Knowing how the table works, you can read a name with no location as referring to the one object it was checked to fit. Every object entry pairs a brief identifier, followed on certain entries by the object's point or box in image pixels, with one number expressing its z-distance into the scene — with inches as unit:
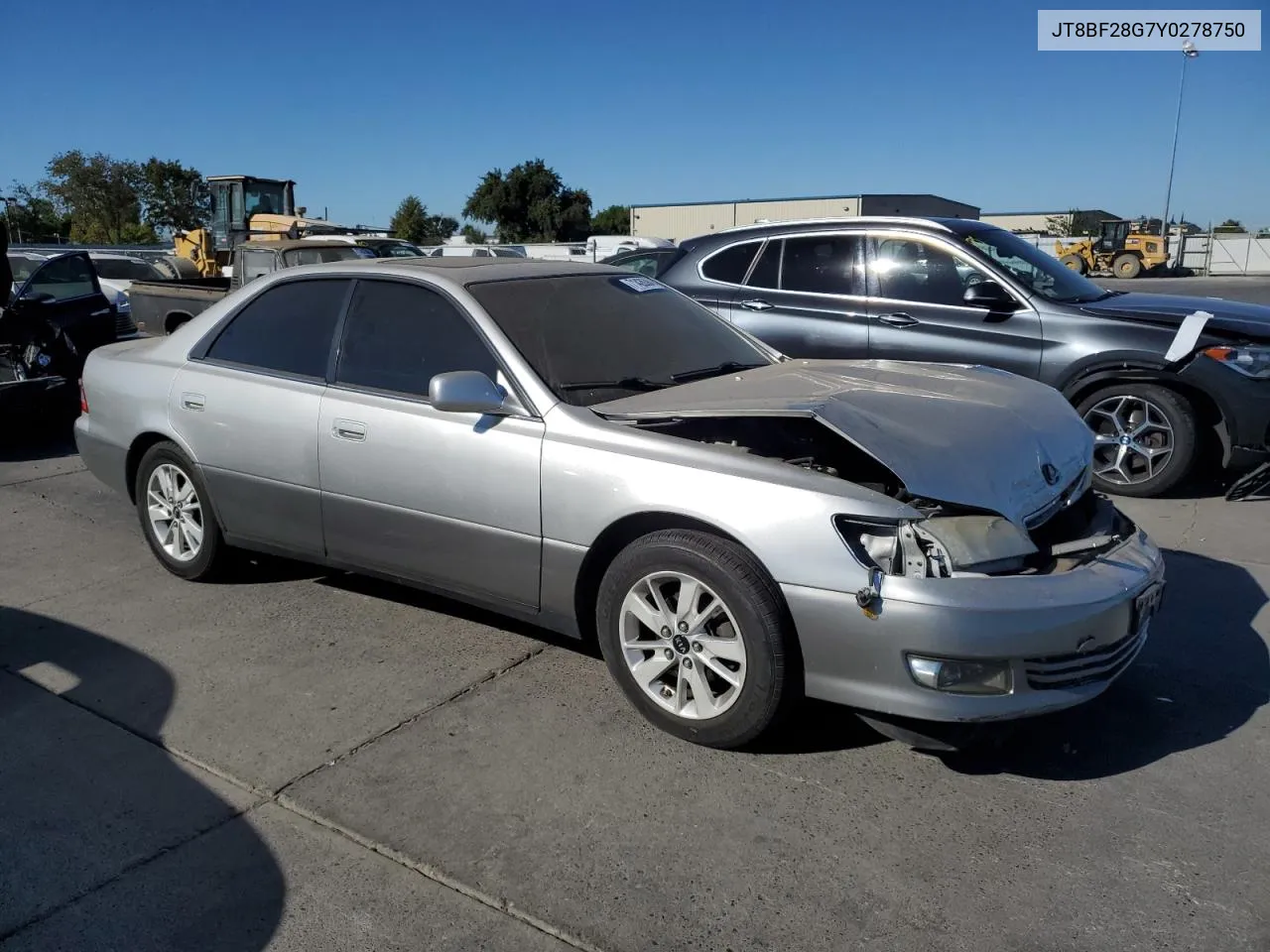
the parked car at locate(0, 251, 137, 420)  333.1
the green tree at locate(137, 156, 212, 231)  2177.7
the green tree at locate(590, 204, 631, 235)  3211.1
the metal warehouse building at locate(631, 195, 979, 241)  1683.1
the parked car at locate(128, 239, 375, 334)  471.5
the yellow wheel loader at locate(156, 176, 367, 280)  888.3
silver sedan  122.2
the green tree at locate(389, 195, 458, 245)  2632.9
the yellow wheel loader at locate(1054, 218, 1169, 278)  1675.7
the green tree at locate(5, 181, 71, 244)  1901.8
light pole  1770.7
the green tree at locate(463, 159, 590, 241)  2851.9
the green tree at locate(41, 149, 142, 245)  2079.2
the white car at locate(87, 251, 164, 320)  680.7
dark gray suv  251.3
